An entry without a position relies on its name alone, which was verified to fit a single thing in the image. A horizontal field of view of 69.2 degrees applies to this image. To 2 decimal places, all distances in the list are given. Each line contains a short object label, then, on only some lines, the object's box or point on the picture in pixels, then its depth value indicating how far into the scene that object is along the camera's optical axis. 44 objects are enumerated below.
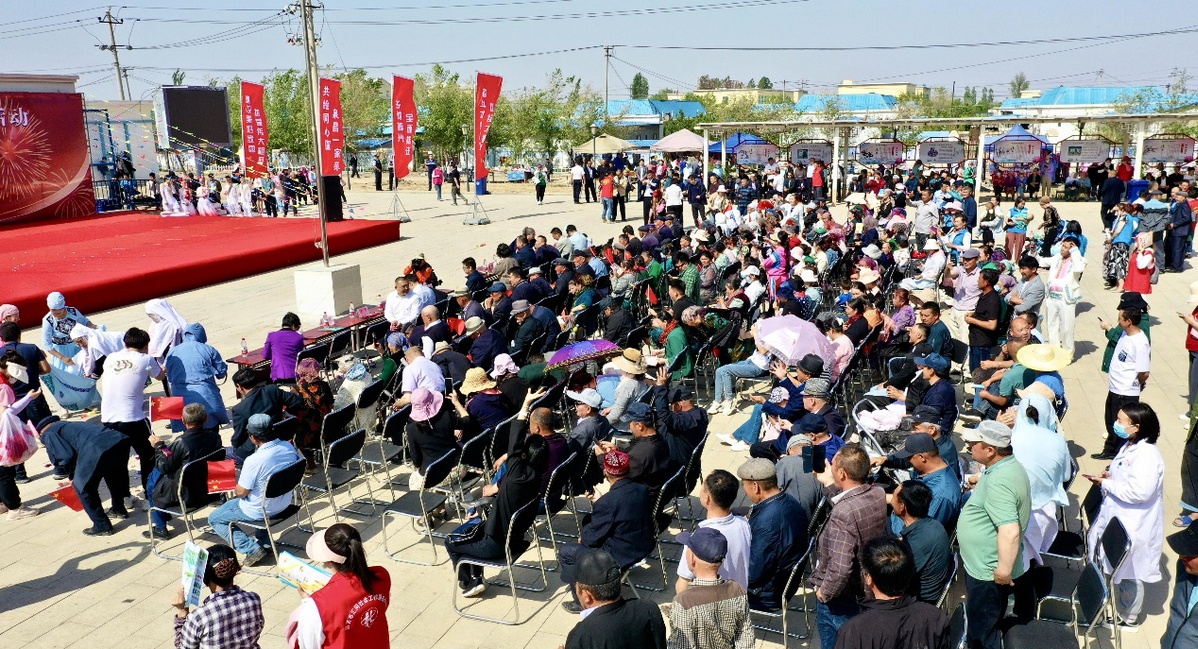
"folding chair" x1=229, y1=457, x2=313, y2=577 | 5.93
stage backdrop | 23.39
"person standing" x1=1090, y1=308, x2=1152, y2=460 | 7.42
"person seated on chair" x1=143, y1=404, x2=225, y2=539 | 6.33
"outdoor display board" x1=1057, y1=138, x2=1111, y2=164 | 25.88
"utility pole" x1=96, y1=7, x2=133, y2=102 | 54.34
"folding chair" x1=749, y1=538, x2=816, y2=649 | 4.80
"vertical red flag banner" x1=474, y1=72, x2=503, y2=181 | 19.80
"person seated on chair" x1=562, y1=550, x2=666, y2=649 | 3.50
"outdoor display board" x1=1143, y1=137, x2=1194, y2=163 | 24.66
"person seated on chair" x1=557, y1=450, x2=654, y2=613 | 5.13
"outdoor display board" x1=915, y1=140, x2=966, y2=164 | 27.31
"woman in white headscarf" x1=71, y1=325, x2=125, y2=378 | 8.94
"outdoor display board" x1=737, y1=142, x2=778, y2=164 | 28.52
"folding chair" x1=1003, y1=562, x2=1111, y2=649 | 4.38
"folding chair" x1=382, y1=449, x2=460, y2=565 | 6.09
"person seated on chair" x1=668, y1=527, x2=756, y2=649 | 3.77
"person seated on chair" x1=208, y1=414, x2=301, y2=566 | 6.04
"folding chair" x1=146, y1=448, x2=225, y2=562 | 6.20
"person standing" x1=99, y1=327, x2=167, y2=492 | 7.11
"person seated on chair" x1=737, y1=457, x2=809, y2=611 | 4.78
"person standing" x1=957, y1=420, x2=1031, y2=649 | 4.40
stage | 15.02
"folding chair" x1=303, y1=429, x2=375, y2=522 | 6.49
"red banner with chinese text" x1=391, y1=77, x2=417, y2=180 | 20.38
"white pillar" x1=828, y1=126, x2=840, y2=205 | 27.68
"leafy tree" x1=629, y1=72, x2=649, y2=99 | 171.31
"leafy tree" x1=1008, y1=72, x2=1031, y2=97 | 157.12
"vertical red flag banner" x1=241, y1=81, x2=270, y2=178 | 23.78
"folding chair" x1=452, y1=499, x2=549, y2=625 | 5.34
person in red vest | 3.79
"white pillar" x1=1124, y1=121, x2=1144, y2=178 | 23.06
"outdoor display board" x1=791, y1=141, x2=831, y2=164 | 28.17
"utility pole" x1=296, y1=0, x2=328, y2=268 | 12.28
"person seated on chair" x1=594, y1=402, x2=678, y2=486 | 5.81
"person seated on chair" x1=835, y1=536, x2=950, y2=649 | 3.46
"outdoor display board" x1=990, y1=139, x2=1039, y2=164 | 26.44
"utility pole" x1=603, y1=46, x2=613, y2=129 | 46.03
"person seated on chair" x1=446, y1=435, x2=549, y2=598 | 5.48
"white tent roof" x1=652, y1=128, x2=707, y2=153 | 29.03
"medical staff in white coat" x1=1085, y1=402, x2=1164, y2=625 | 5.10
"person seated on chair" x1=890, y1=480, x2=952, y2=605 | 4.38
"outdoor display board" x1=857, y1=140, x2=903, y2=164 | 27.16
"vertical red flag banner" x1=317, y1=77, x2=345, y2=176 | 18.92
